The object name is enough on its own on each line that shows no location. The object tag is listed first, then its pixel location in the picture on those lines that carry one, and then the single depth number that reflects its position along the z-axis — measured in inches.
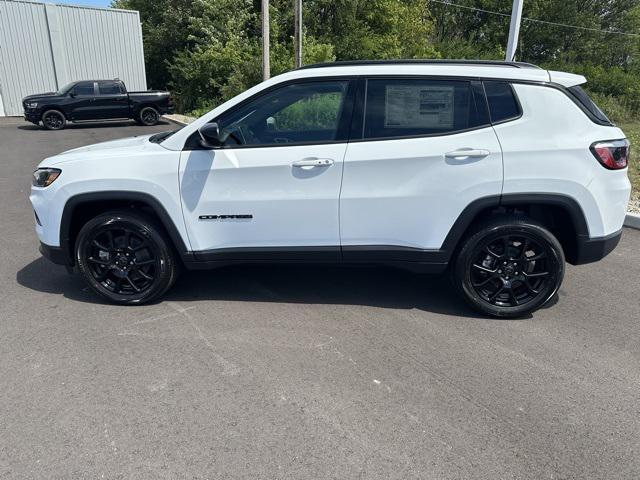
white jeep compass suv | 138.4
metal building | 869.8
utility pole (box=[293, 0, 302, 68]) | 724.0
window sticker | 141.4
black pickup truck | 668.1
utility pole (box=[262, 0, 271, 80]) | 603.2
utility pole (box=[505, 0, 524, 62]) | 375.7
